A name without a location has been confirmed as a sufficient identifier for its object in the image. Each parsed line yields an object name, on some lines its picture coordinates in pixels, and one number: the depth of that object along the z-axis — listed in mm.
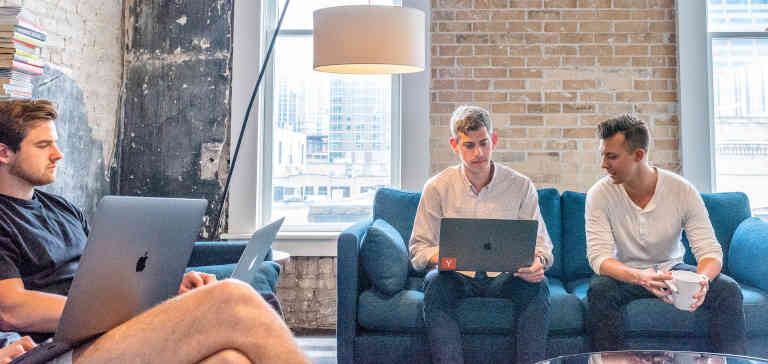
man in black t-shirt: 1236
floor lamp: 2529
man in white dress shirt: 2342
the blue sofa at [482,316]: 2457
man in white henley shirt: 2355
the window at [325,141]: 3818
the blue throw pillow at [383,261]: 2605
